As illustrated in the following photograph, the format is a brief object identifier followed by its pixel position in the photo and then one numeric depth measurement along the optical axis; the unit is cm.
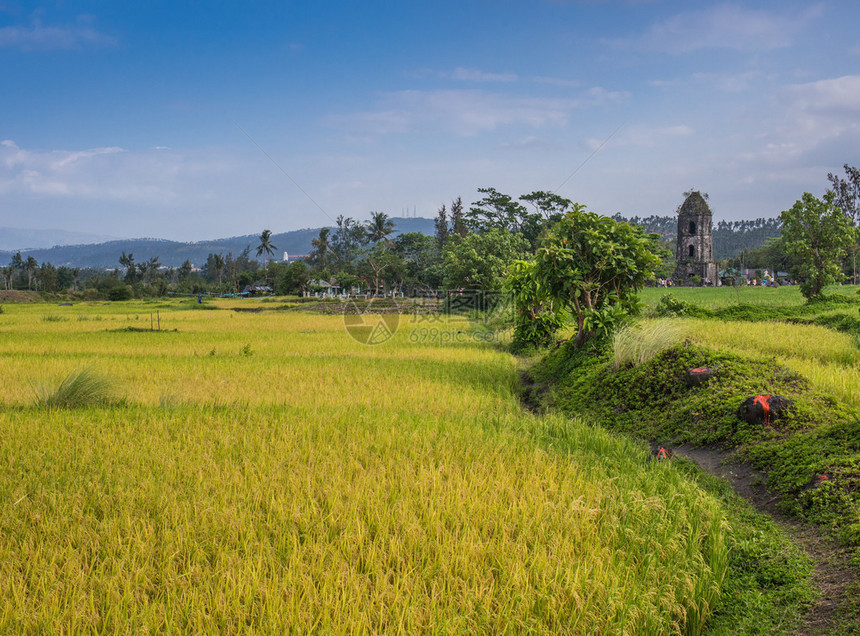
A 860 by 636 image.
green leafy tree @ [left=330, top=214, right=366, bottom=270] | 8771
